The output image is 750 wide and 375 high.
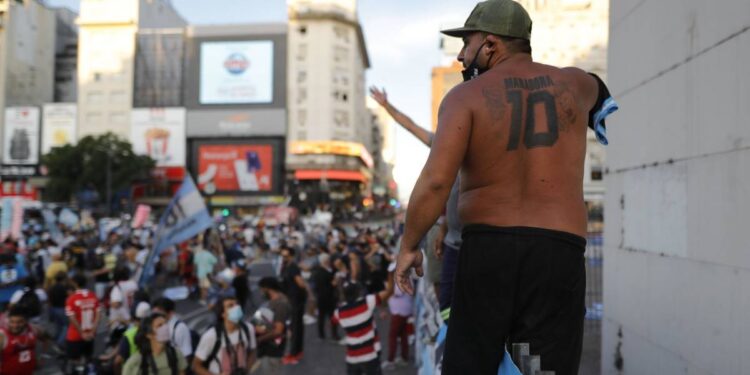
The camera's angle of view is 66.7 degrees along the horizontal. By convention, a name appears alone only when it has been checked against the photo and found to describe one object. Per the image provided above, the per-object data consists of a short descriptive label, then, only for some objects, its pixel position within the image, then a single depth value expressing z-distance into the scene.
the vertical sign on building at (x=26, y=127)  68.38
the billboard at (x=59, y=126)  68.69
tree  54.88
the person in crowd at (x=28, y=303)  6.63
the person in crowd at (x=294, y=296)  9.38
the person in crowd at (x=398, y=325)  8.75
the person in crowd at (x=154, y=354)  5.25
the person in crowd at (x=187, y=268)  15.59
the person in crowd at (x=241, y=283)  11.09
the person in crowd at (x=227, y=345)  5.50
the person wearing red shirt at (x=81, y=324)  7.70
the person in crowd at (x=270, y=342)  6.55
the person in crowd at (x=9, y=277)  9.05
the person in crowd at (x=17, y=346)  6.30
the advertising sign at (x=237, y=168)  66.31
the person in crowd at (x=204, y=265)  13.76
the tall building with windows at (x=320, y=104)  66.06
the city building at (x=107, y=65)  68.38
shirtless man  1.90
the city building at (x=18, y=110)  68.12
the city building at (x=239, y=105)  66.56
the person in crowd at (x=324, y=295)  10.99
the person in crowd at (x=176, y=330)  5.93
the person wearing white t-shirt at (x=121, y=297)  7.75
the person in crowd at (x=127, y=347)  5.53
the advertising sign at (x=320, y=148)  66.06
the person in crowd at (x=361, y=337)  6.46
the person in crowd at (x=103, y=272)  11.83
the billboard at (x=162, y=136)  67.38
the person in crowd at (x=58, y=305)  9.15
